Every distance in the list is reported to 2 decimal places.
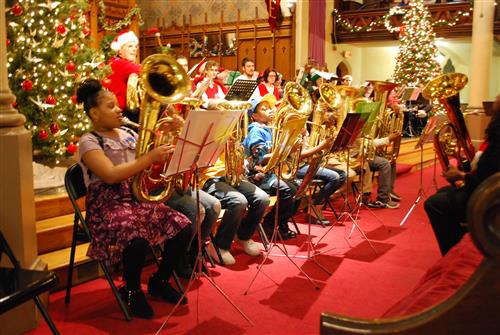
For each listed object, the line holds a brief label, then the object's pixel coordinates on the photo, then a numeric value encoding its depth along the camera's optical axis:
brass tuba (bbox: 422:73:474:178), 3.86
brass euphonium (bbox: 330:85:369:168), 5.30
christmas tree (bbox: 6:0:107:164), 4.52
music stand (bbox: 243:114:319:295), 3.51
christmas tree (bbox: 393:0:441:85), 12.46
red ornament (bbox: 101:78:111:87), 4.96
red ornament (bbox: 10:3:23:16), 4.37
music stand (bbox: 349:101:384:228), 4.20
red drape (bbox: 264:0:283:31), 12.72
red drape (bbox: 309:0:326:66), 13.22
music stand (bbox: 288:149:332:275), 3.89
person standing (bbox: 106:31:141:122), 4.60
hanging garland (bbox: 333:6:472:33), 12.83
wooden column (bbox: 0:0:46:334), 2.73
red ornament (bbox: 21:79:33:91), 4.43
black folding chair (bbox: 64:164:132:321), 3.01
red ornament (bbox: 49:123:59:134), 4.68
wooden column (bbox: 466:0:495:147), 10.98
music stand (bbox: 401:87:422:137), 10.18
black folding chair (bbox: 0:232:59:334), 2.00
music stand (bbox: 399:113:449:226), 5.24
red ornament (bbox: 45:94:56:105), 4.55
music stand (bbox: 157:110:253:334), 2.59
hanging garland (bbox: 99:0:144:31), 10.21
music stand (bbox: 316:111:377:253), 3.96
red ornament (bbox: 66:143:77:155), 4.86
